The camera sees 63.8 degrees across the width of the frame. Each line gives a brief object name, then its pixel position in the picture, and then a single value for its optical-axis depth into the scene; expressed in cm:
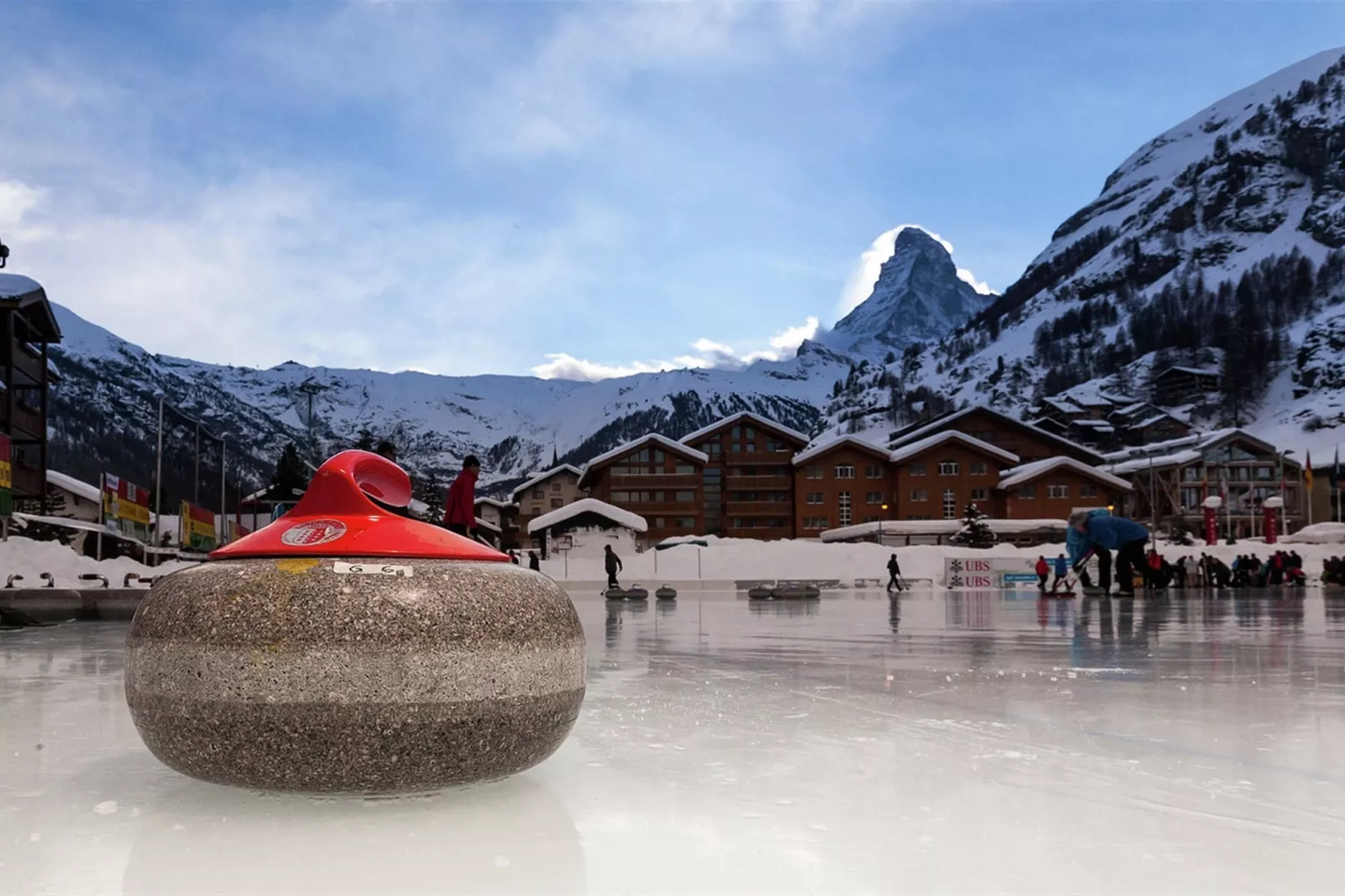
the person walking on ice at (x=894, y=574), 3381
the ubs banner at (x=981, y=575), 3853
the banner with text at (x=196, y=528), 3625
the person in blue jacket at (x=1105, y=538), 2094
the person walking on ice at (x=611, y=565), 3173
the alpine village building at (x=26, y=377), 3938
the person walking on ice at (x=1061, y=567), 2819
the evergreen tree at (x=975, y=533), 5966
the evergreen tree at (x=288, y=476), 6362
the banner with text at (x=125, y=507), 3384
